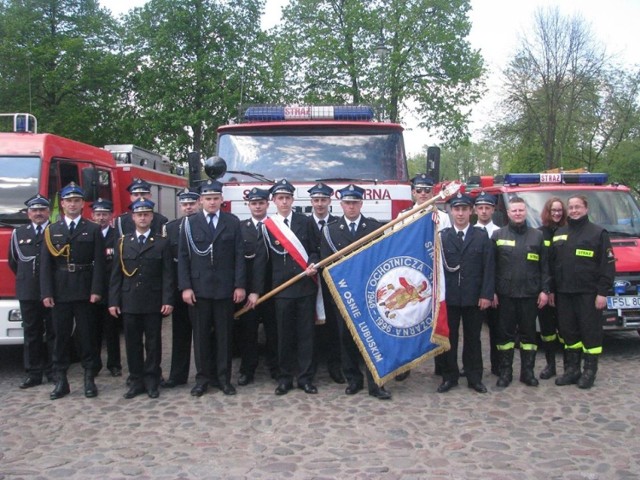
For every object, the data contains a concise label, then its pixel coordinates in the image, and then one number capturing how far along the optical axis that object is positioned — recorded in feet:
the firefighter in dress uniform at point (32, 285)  20.30
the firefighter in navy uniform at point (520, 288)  20.08
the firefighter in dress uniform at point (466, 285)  19.62
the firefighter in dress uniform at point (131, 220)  20.10
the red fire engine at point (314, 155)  22.85
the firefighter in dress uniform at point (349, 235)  19.75
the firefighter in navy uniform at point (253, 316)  20.27
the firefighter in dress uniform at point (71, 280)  19.54
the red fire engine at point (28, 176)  21.08
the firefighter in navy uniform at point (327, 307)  20.18
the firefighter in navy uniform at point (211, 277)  19.30
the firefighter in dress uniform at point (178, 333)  20.45
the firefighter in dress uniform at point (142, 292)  19.26
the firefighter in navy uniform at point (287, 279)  19.74
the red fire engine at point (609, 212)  23.43
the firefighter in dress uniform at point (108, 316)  22.01
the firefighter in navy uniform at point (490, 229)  21.22
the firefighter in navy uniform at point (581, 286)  20.16
